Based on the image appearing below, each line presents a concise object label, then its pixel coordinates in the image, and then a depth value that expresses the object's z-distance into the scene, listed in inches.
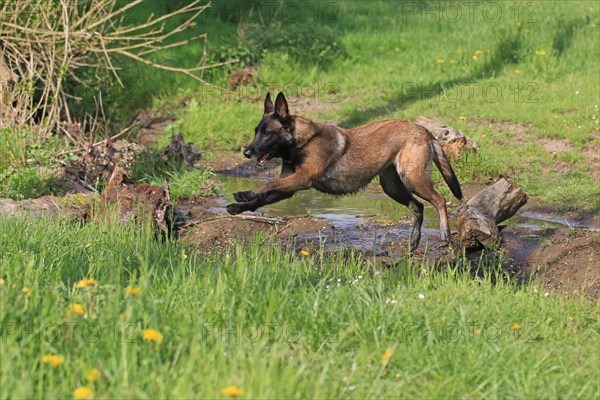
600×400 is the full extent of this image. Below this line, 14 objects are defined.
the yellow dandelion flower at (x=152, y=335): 320.2
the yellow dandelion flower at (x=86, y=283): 350.6
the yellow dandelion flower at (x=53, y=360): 307.4
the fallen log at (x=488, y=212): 646.5
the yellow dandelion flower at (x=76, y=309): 334.9
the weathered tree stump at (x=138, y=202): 671.1
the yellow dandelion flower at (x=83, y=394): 285.3
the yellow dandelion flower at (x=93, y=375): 303.3
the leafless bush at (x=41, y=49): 858.1
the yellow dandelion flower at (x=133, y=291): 346.3
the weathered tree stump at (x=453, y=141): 850.8
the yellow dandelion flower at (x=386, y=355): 336.8
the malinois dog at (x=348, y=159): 626.2
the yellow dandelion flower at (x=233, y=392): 290.7
